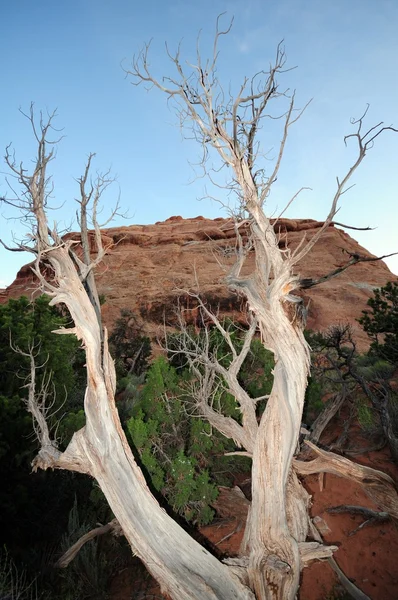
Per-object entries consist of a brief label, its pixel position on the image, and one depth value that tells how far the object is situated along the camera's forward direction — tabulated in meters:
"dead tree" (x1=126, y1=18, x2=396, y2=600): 3.24
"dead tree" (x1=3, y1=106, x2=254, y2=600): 3.09
